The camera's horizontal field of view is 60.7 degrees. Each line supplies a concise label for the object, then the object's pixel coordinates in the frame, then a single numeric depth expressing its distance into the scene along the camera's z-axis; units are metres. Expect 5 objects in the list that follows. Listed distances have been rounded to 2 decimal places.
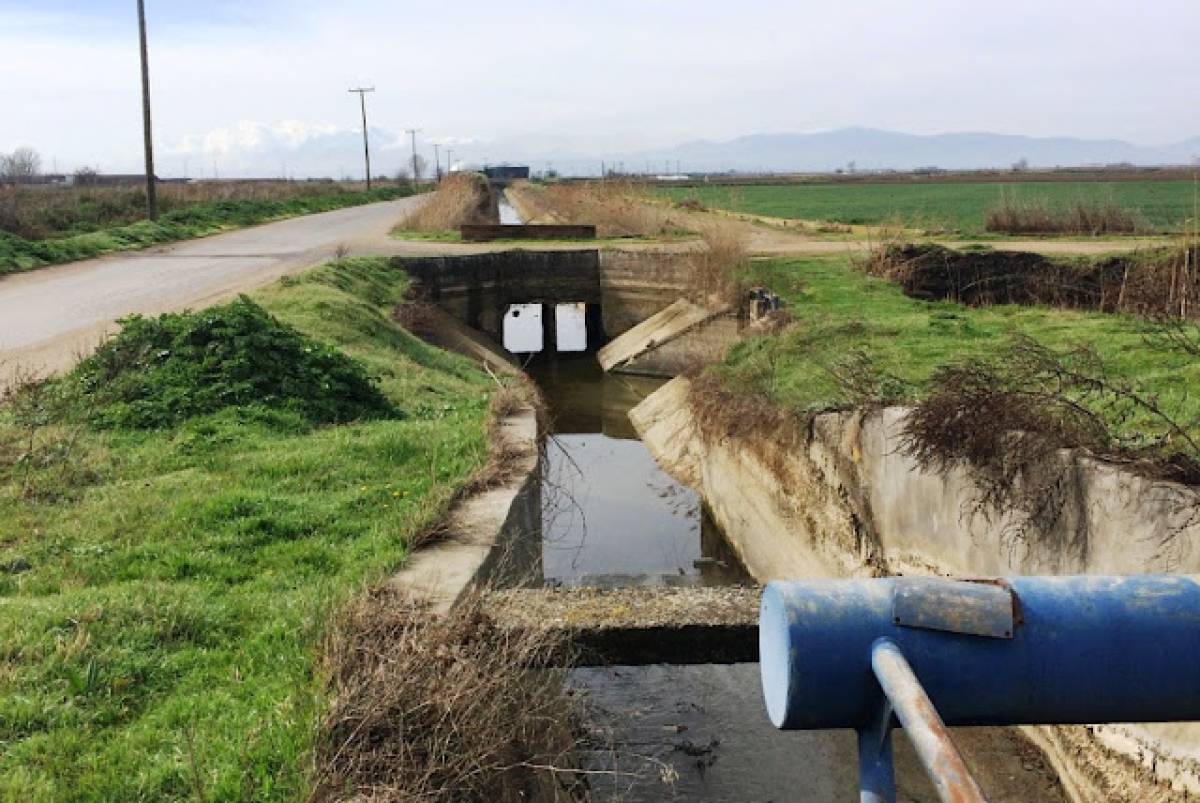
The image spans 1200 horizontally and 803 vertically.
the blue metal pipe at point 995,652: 2.28
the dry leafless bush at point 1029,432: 6.43
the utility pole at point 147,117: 31.34
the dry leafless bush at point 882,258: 20.11
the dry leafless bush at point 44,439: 7.76
